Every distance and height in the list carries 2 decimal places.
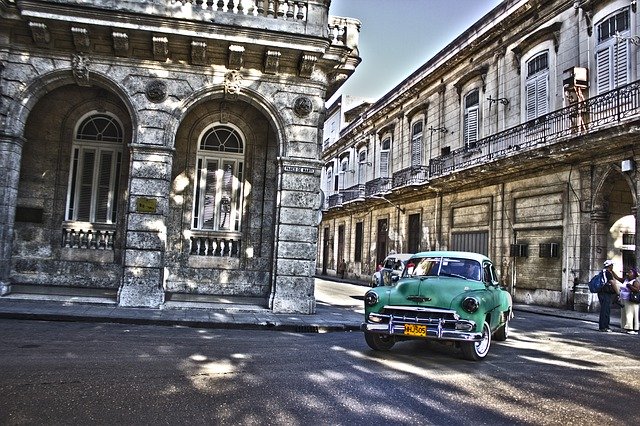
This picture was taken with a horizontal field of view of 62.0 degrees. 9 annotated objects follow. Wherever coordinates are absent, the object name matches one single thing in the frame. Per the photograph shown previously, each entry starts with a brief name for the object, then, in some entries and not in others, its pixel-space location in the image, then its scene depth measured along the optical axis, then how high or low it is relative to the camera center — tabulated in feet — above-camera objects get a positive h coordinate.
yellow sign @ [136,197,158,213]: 38.81 +3.73
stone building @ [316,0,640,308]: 54.44 +15.49
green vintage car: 24.66 -1.83
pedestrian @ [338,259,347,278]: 123.03 -0.65
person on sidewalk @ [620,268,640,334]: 40.40 -2.03
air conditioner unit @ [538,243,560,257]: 60.29 +2.84
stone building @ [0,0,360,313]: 38.11 +8.68
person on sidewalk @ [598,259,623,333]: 40.83 -1.34
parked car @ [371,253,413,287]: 62.54 -0.03
